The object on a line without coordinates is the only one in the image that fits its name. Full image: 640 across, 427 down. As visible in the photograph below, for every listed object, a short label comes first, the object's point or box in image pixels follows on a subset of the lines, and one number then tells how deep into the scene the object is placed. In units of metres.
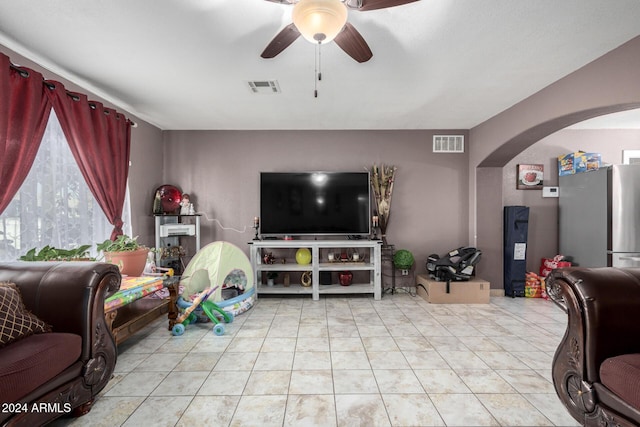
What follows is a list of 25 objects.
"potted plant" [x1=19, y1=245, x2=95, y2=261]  2.01
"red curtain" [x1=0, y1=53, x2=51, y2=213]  1.98
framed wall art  4.23
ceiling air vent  2.76
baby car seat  3.76
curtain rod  2.07
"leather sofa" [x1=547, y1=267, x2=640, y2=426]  1.27
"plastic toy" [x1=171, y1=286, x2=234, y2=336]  2.77
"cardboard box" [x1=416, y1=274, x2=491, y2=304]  3.76
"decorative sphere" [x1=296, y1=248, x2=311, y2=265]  4.07
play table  2.07
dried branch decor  4.21
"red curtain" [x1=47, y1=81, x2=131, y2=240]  2.53
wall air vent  4.33
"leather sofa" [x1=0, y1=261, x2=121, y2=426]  1.28
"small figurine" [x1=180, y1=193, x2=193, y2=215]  4.02
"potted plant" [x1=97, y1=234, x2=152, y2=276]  2.49
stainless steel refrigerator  3.14
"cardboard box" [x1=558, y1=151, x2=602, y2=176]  4.01
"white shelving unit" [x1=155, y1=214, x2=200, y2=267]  3.72
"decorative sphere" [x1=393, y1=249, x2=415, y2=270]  4.04
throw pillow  1.40
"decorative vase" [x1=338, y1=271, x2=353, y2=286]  4.10
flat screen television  4.15
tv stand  3.93
